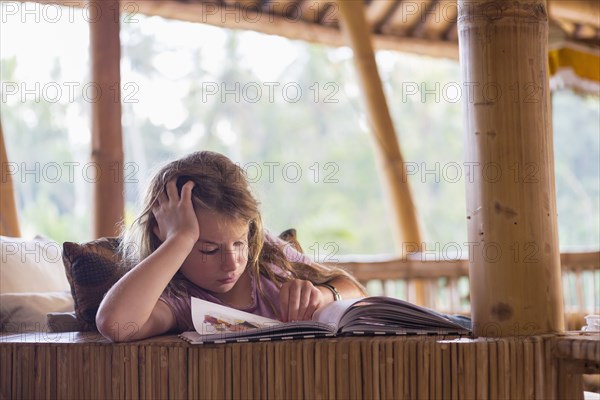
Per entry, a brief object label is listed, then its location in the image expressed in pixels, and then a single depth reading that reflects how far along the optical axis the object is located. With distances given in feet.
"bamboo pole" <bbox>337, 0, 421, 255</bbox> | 18.04
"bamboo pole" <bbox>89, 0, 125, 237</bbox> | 13.85
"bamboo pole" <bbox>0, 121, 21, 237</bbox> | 14.07
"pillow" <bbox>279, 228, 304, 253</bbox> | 11.40
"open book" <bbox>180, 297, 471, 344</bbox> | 9.07
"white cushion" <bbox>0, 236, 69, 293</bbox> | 11.75
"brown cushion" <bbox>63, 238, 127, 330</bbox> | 10.24
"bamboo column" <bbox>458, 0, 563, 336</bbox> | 8.95
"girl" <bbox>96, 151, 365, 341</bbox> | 9.44
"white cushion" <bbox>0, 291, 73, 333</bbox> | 10.98
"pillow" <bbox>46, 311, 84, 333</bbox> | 10.52
